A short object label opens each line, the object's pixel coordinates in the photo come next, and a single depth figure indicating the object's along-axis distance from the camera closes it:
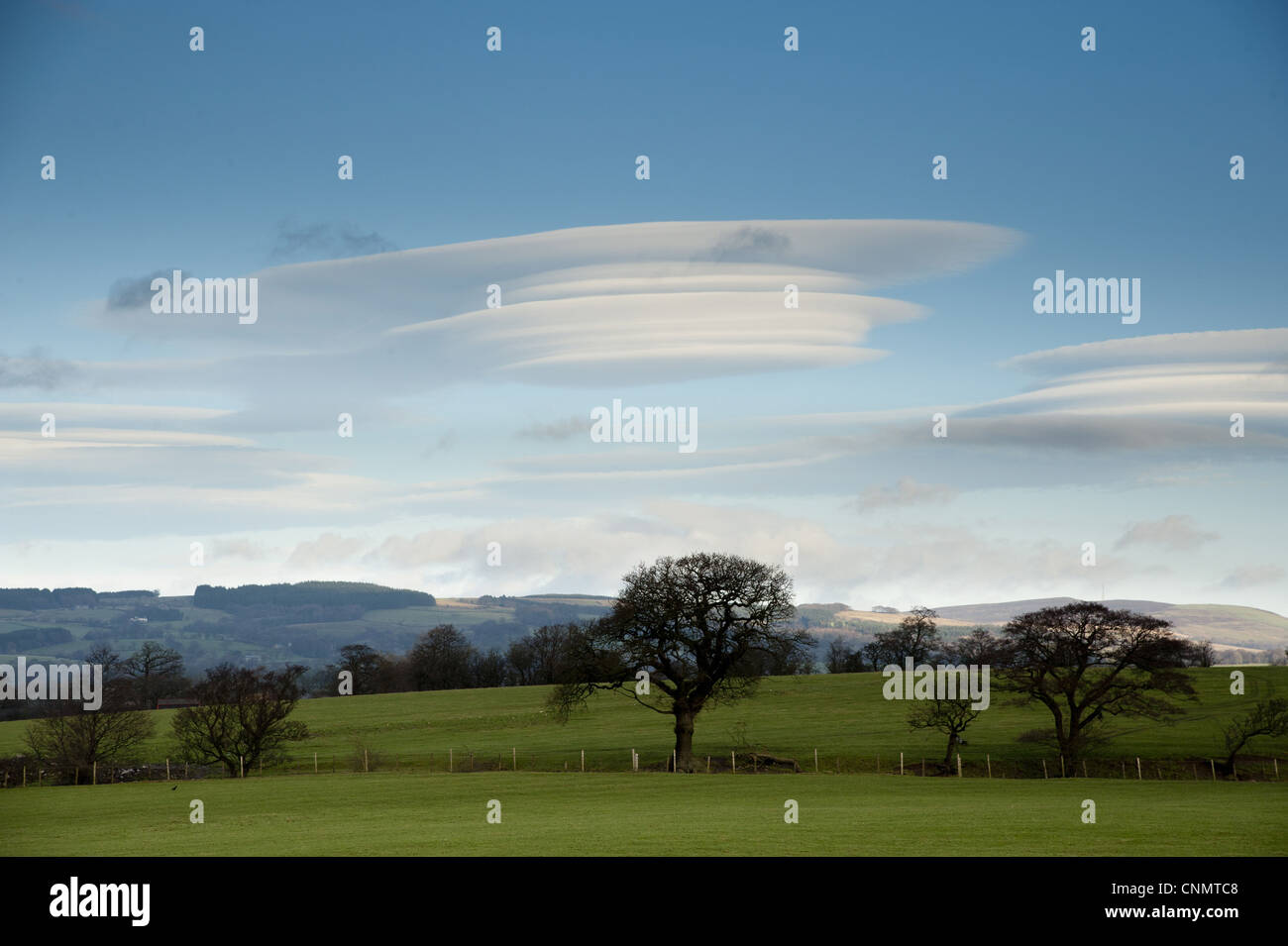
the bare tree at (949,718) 64.44
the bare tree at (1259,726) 62.25
